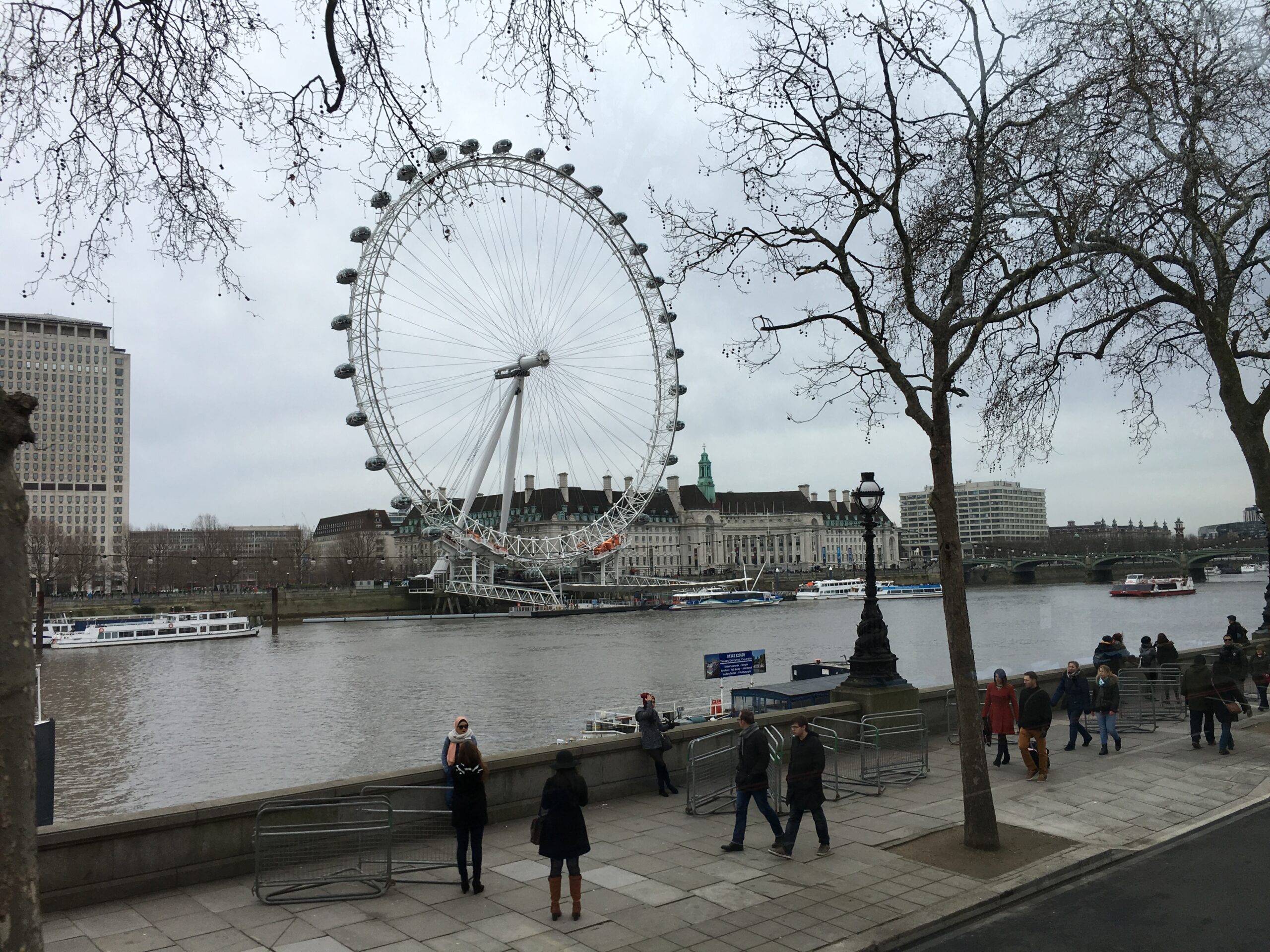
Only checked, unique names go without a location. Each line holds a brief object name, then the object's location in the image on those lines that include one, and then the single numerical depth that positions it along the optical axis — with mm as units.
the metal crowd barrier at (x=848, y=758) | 11734
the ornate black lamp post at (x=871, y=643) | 14188
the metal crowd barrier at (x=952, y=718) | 15031
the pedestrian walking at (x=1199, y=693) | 13844
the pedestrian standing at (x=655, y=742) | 11516
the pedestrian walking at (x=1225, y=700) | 13312
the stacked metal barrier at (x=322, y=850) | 7953
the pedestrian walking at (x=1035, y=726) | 12070
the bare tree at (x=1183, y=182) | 11023
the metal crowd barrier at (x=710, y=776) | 10891
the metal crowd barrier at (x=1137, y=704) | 15891
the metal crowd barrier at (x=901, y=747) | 12359
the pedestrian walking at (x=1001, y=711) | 13156
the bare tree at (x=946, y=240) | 9414
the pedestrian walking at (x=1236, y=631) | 17422
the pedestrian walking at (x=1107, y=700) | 13648
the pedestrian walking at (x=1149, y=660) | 17516
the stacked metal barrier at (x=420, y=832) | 8734
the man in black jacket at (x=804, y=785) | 8961
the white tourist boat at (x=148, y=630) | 71875
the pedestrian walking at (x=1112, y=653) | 16531
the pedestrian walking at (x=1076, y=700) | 14070
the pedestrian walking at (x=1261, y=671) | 17469
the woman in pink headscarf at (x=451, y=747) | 8820
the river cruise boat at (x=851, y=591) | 119875
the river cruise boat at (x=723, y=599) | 113062
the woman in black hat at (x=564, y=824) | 7410
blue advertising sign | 19672
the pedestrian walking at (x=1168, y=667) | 17531
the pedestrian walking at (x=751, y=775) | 9227
